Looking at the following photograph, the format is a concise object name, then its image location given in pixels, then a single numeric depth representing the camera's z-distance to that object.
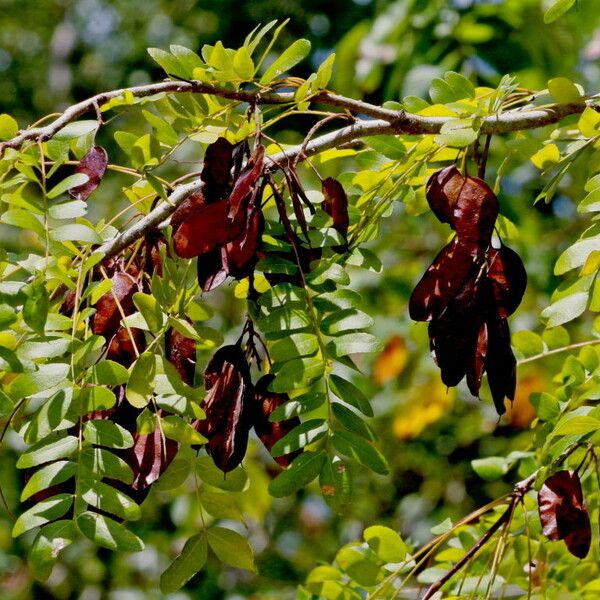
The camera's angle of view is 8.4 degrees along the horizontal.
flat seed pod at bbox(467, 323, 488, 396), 1.39
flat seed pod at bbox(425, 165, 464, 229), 1.41
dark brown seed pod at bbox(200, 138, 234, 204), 1.41
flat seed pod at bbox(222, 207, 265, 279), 1.40
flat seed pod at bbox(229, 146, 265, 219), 1.40
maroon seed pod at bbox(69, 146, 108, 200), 1.44
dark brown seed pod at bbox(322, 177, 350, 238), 1.44
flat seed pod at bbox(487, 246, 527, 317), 1.39
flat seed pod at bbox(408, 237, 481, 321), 1.40
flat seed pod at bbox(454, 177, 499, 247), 1.40
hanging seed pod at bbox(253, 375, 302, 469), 1.42
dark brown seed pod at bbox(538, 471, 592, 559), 1.47
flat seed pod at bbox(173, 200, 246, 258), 1.40
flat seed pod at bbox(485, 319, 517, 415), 1.39
